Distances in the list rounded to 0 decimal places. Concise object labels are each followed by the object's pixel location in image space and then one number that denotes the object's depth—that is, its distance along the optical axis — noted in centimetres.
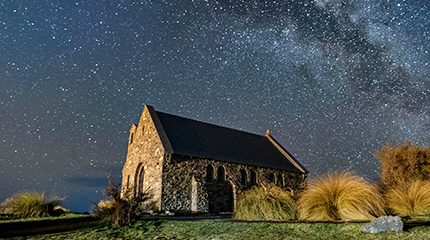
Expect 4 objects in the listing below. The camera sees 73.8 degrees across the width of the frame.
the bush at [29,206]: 1373
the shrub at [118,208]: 987
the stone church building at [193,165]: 2034
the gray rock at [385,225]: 643
